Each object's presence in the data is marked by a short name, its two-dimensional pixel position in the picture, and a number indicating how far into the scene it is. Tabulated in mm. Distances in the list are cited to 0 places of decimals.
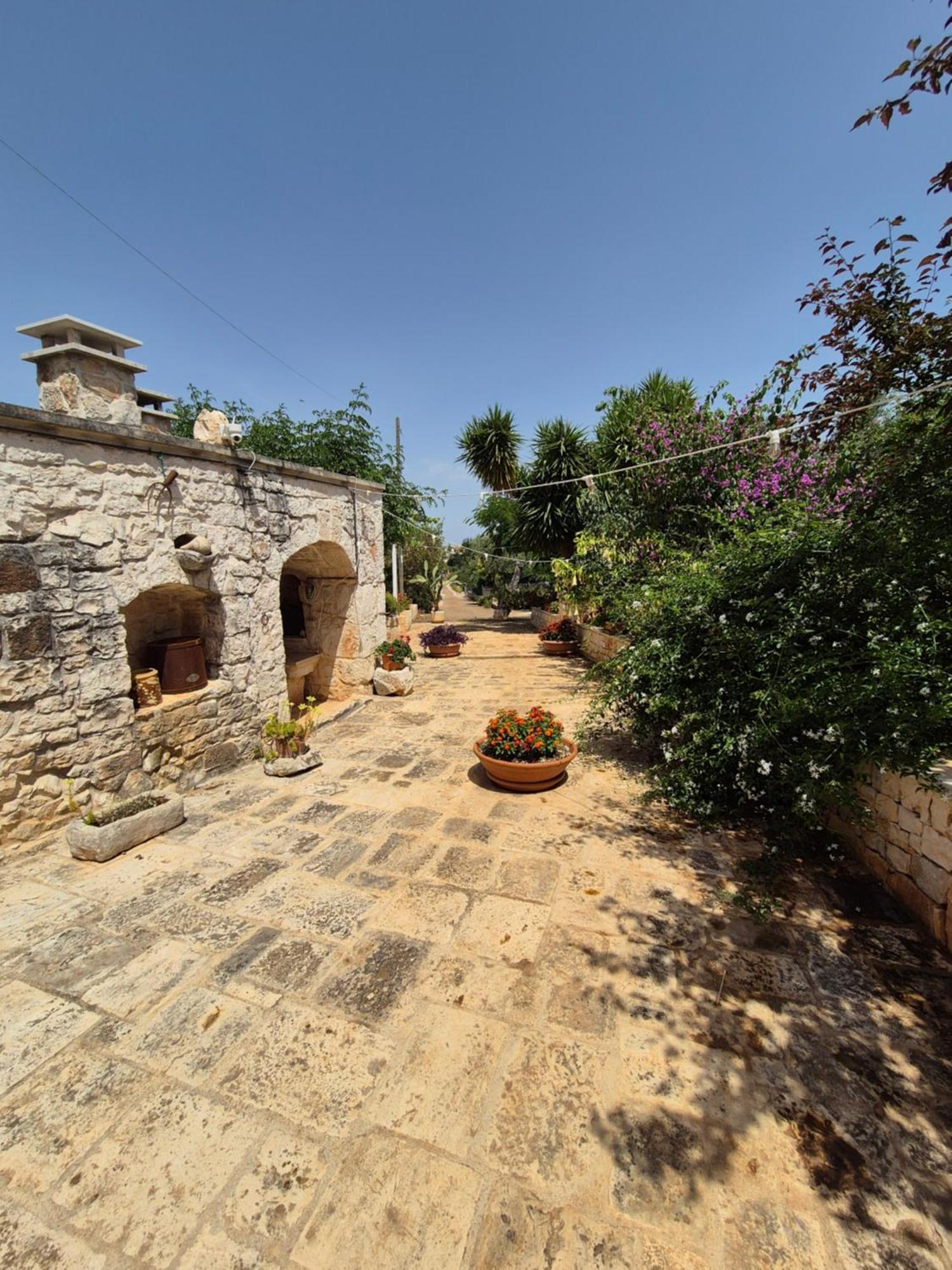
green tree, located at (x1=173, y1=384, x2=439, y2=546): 10289
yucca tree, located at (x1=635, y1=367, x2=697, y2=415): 9445
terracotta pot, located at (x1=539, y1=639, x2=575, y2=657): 11812
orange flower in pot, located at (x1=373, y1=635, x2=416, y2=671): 7812
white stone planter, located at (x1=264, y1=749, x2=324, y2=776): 4879
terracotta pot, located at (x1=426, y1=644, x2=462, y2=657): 11406
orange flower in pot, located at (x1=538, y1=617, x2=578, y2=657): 11836
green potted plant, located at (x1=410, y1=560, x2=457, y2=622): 17719
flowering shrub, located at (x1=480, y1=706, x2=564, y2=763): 4391
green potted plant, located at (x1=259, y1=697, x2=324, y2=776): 4910
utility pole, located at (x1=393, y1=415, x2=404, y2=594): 14984
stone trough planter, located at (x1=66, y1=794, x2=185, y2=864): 3436
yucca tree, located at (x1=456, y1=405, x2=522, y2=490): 15109
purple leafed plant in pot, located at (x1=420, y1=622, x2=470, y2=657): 11391
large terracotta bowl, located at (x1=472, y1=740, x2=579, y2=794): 4285
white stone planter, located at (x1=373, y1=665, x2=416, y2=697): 7656
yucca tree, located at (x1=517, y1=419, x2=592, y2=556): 13547
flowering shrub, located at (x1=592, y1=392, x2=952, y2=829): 2814
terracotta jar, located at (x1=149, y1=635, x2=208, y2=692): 4770
